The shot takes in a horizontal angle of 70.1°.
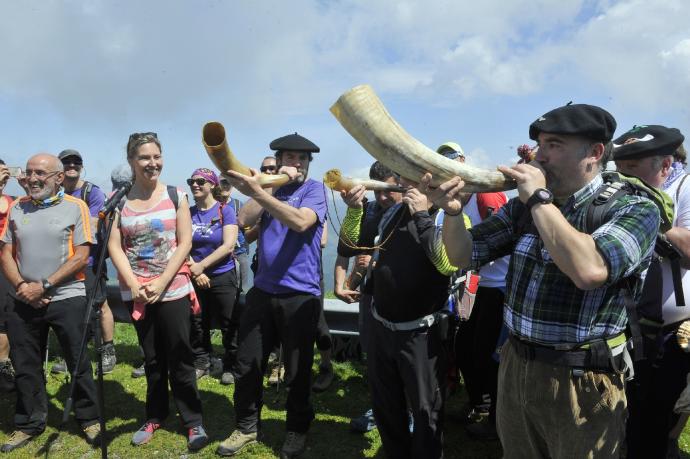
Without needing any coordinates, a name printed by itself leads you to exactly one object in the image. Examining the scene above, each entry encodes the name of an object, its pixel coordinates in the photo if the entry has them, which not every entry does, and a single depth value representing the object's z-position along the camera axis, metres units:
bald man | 4.16
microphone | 3.65
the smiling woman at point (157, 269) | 4.04
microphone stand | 3.54
